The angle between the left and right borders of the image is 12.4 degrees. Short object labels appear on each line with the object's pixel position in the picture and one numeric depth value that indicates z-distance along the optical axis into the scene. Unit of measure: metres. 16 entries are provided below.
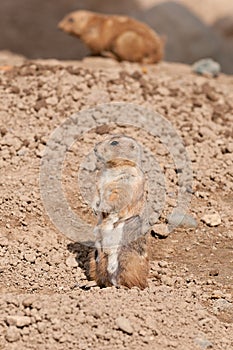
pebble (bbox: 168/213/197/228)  9.55
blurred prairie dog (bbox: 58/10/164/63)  14.86
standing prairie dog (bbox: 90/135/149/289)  7.70
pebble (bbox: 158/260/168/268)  8.75
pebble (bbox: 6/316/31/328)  7.15
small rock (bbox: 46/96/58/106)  11.29
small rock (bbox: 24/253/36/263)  8.61
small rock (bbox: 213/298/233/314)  8.12
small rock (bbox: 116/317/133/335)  7.16
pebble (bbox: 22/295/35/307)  7.38
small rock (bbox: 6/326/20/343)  7.03
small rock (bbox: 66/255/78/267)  8.59
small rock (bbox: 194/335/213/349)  7.25
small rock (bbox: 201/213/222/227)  9.62
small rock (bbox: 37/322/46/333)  7.13
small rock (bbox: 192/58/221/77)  13.83
